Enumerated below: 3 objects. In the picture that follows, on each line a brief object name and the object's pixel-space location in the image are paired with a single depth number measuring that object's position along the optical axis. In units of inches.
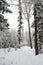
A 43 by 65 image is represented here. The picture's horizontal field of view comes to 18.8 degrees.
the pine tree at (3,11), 455.0
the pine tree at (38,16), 654.5
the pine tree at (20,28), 1317.7
